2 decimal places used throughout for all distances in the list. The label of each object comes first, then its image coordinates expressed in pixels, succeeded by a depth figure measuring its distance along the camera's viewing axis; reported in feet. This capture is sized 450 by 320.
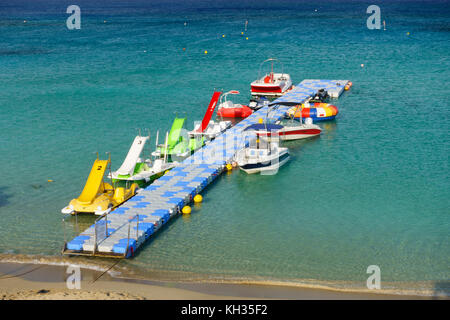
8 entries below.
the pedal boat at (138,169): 101.60
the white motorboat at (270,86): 173.37
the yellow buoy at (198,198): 95.35
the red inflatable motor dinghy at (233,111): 148.66
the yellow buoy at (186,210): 90.82
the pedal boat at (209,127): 127.98
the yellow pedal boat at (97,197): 87.97
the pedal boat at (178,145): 115.34
